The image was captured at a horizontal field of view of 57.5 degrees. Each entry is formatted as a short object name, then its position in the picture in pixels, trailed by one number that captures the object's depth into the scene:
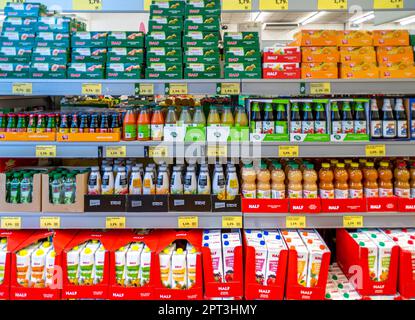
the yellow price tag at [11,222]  2.37
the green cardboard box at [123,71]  2.38
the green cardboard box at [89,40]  2.43
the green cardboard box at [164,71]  2.36
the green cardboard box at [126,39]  2.43
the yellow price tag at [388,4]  2.46
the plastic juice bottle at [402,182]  2.42
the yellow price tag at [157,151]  2.32
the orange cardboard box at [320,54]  2.39
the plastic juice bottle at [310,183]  2.41
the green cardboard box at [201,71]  2.36
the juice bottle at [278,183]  2.41
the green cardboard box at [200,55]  2.38
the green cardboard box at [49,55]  2.39
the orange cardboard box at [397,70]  2.36
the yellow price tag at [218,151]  2.33
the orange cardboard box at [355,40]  2.45
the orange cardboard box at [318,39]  2.44
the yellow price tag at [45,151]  2.33
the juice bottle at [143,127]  2.38
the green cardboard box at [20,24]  2.47
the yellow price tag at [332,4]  2.46
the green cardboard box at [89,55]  2.40
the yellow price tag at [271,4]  2.45
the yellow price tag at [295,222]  2.36
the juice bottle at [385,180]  2.43
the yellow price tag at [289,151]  2.31
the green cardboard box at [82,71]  2.37
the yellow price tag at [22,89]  2.31
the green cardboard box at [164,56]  2.38
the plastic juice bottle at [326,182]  2.42
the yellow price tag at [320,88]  2.32
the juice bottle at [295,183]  2.41
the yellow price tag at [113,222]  2.36
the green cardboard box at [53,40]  2.42
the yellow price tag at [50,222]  2.37
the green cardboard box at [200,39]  2.40
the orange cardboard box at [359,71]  2.36
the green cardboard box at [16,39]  2.43
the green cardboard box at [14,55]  2.41
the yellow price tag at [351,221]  2.37
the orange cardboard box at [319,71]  2.37
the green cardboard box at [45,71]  2.38
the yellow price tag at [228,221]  2.36
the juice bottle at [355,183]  2.42
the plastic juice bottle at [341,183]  2.41
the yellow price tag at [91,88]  2.32
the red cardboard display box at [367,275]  2.26
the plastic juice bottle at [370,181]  2.43
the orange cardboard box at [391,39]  2.45
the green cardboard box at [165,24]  2.43
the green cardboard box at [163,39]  2.41
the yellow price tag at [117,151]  2.32
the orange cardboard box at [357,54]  2.40
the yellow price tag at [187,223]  2.36
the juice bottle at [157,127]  2.38
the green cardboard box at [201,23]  2.43
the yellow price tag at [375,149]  2.32
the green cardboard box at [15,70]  2.39
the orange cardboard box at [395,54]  2.40
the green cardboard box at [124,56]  2.39
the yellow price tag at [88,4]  2.48
